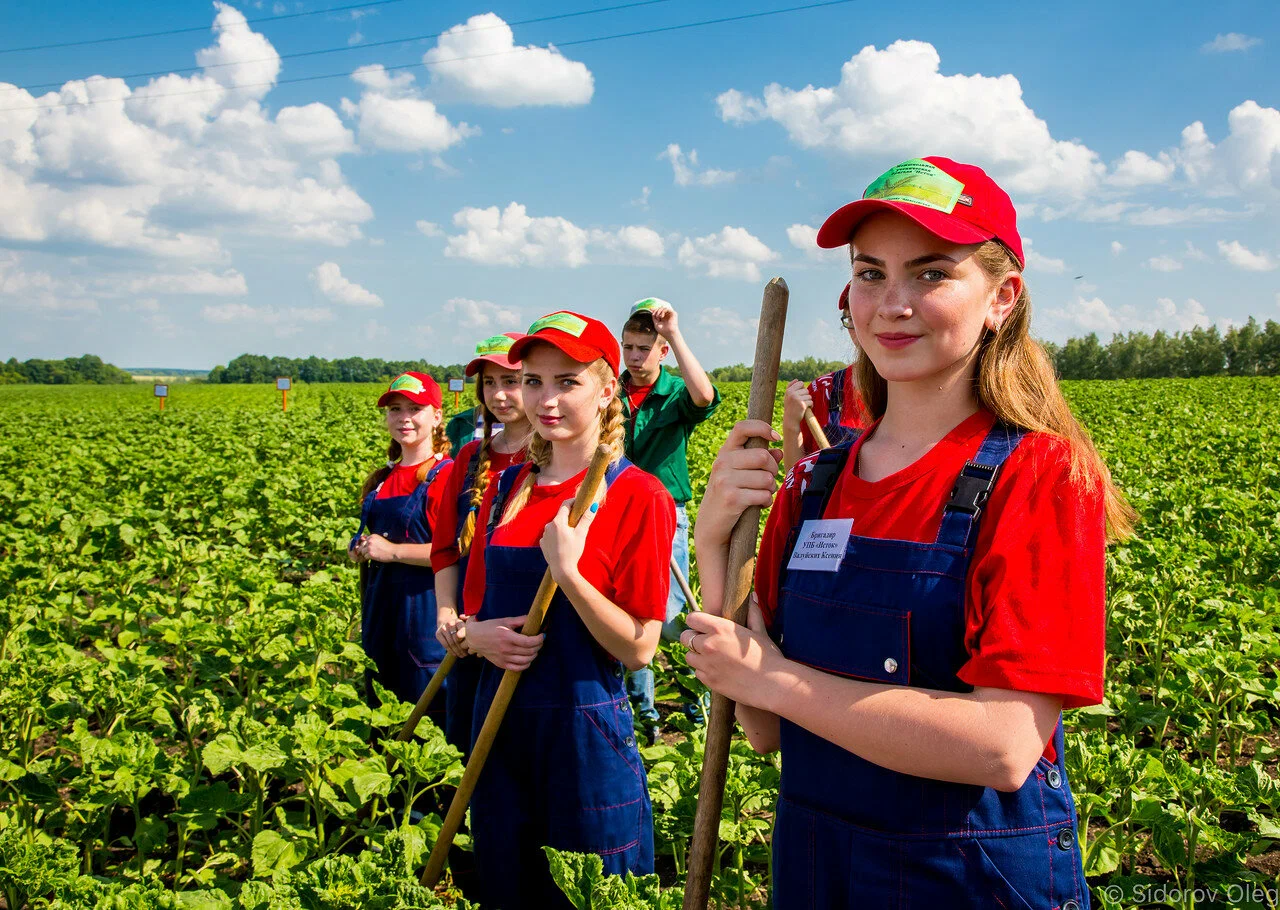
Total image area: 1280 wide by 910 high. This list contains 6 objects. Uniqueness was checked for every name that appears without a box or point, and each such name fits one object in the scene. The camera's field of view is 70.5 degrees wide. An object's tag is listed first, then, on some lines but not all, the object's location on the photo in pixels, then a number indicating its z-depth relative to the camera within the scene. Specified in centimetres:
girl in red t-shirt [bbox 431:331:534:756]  338
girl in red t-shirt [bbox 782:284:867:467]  295
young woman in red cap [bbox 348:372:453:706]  408
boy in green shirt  467
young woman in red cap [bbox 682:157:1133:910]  126
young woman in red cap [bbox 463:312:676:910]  244
